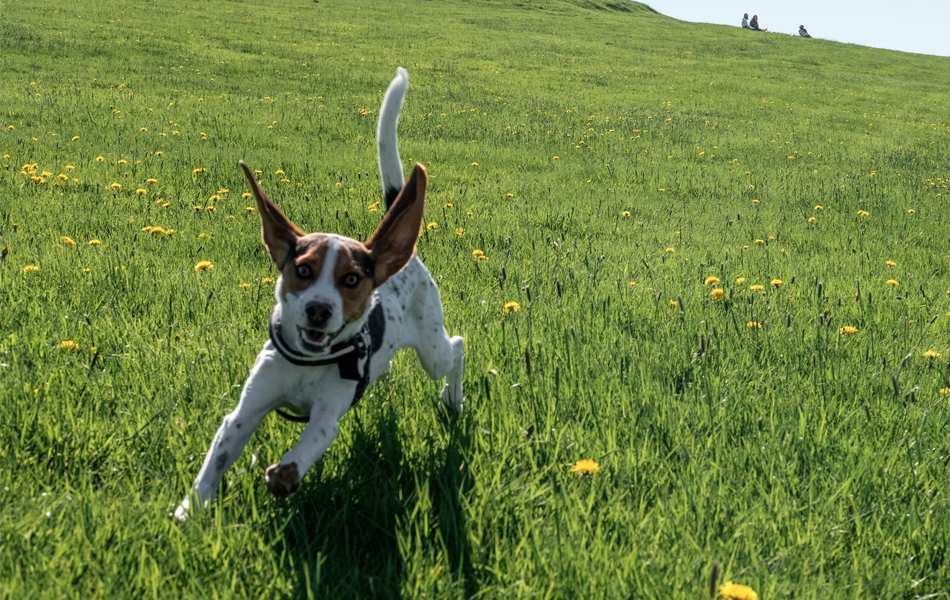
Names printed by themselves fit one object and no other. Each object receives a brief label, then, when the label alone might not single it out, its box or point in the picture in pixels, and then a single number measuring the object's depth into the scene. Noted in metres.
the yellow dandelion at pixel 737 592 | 1.82
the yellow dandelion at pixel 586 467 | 2.51
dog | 2.19
